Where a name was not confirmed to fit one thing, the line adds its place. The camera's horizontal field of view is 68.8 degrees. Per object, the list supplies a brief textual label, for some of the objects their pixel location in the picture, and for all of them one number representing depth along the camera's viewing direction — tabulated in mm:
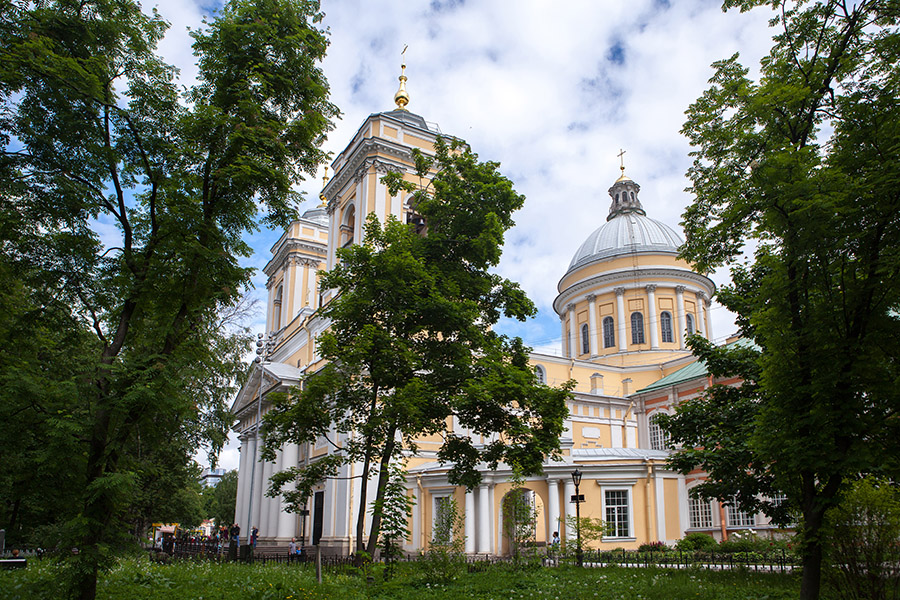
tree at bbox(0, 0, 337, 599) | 9070
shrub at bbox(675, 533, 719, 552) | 24839
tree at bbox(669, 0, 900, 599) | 7898
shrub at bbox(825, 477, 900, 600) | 8141
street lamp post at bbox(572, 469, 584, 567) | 17797
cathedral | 27141
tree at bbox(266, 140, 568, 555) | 15758
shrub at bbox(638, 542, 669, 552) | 25122
